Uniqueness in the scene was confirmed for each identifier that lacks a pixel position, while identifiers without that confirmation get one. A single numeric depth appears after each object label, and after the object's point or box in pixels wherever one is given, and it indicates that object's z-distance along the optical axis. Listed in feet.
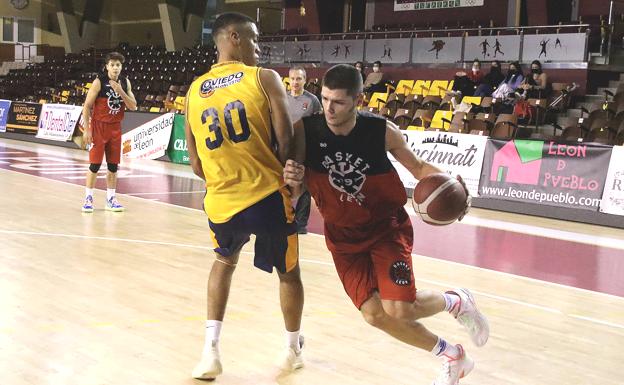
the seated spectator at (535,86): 51.44
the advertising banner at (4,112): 73.67
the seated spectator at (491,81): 54.66
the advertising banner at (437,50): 64.44
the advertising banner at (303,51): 76.07
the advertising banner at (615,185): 32.89
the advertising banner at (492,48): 59.31
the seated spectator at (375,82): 63.72
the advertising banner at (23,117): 69.30
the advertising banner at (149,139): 54.80
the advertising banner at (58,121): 63.87
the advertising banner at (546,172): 33.81
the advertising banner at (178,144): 53.39
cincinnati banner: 38.22
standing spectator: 22.18
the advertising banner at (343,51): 72.54
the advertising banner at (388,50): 68.64
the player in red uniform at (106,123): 30.50
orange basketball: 11.86
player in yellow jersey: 12.71
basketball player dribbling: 12.12
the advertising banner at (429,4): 78.07
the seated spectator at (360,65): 63.05
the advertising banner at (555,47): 55.36
